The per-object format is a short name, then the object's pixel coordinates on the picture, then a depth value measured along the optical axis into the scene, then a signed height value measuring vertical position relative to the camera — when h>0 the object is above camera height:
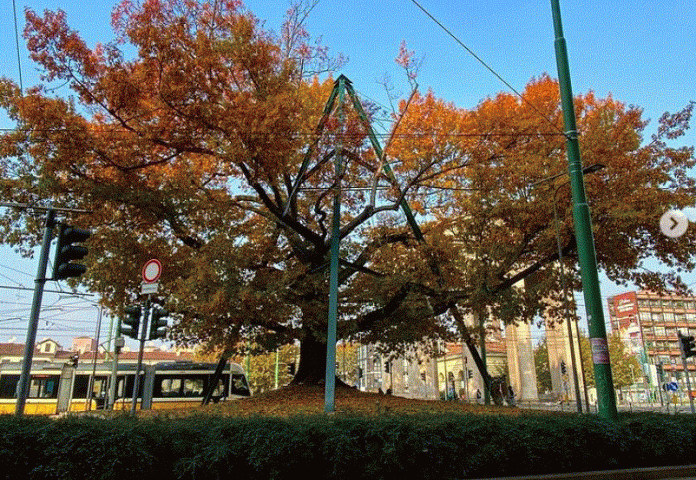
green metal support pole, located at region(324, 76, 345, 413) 13.34 +2.23
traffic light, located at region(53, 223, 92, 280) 7.51 +1.87
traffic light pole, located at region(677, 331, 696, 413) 19.22 +1.26
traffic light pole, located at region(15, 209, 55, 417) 7.39 +1.02
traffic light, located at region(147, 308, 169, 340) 11.41 +1.29
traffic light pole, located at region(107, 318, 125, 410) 23.22 +0.59
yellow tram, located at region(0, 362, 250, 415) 26.69 -0.14
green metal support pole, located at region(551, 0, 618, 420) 8.35 +2.20
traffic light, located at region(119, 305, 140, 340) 11.14 +1.29
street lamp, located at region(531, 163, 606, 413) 14.29 +4.08
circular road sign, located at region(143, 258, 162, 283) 9.85 +2.08
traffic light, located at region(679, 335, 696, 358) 19.20 +1.27
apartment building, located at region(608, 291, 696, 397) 80.50 +9.05
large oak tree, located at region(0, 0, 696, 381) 12.55 +5.61
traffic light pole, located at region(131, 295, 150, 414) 11.16 +1.16
